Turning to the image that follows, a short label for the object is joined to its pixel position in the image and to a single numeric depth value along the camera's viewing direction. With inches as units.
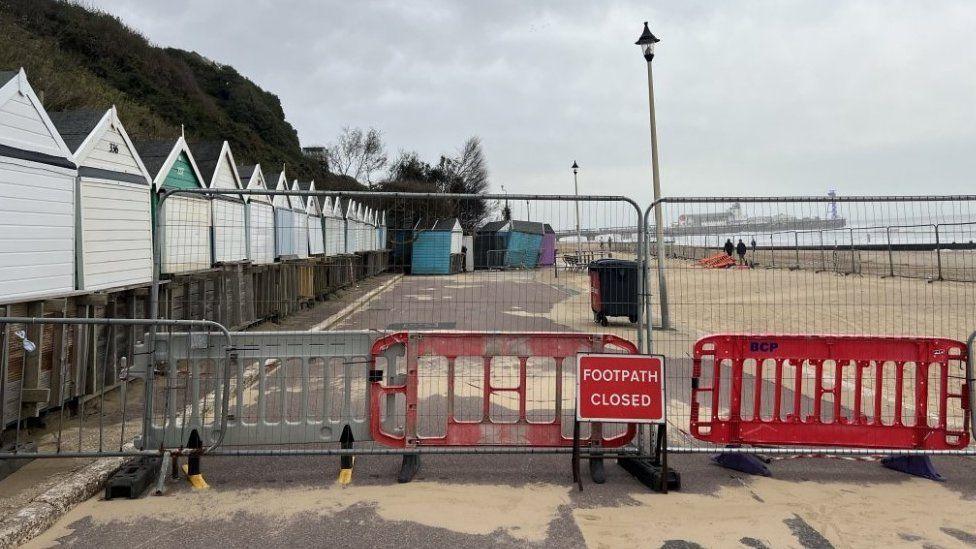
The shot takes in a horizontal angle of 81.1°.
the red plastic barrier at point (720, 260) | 465.7
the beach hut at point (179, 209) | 374.3
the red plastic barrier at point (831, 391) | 191.5
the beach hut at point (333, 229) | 831.7
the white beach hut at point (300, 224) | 649.0
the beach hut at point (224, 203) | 457.1
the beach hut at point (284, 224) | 594.9
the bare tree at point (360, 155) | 2635.3
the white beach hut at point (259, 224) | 519.2
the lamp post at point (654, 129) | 472.1
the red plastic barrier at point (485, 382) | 190.9
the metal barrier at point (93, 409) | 182.4
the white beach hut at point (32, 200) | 218.5
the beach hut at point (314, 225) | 728.4
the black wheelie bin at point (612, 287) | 522.1
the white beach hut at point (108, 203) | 276.4
